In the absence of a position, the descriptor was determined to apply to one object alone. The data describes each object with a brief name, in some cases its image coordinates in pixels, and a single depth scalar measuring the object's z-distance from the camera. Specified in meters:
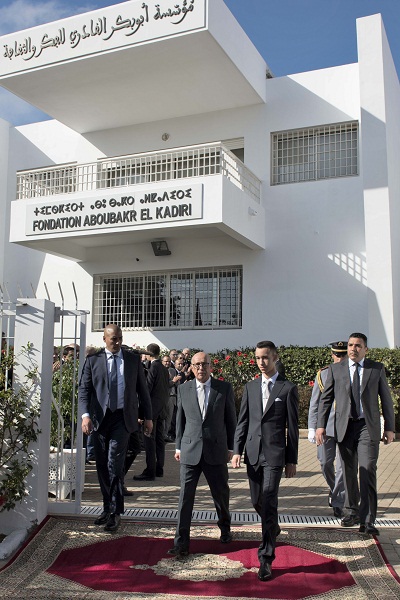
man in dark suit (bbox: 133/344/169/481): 8.88
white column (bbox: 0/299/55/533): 6.25
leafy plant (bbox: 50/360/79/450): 7.98
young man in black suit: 5.25
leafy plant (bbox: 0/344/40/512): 6.01
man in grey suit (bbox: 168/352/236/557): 5.58
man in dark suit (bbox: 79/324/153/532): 6.15
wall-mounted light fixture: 16.62
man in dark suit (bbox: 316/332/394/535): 6.08
